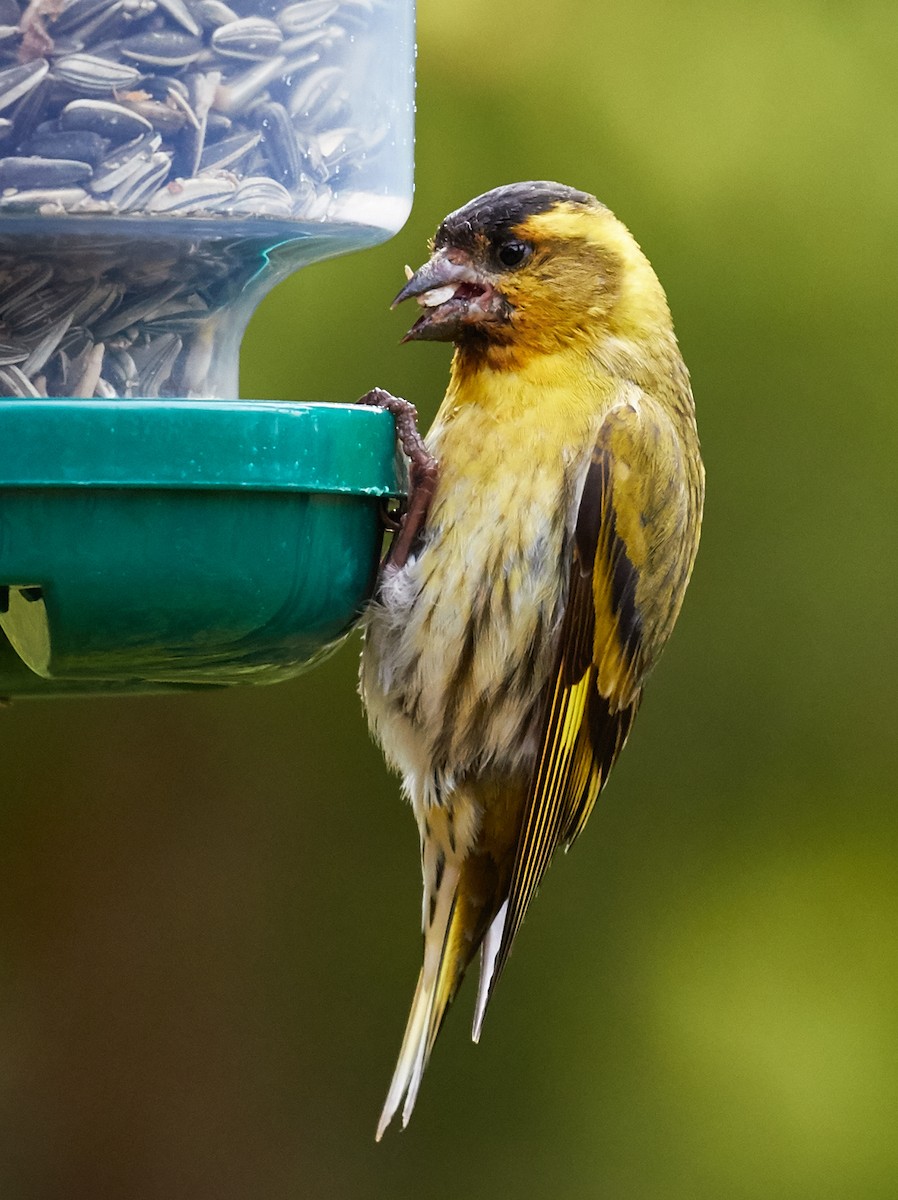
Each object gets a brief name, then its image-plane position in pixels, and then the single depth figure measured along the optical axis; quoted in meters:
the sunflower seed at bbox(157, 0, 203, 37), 5.46
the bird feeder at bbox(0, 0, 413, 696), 5.19
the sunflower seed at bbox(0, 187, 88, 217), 5.32
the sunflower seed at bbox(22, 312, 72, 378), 5.78
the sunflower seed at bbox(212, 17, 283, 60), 5.58
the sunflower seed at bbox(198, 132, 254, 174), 5.57
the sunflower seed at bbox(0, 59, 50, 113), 5.32
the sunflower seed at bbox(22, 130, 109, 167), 5.34
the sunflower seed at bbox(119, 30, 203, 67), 5.42
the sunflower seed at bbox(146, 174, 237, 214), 5.47
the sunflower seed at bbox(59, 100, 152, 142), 5.35
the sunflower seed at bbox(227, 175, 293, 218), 5.64
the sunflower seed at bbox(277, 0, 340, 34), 5.75
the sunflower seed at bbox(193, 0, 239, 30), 5.52
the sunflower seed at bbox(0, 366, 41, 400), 5.75
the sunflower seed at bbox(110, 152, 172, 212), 5.40
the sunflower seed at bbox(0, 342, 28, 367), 5.76
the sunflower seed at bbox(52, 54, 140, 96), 5.33
